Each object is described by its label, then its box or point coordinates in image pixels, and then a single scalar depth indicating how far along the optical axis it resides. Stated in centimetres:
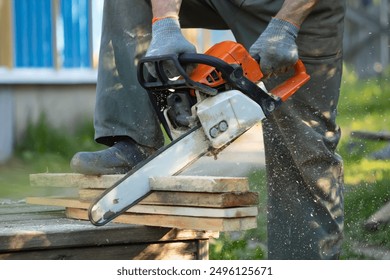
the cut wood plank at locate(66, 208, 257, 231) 568
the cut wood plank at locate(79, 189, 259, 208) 567
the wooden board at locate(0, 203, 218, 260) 574
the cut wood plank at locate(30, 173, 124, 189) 628
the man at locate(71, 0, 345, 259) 658
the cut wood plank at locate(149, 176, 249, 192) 564
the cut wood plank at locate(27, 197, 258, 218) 566
